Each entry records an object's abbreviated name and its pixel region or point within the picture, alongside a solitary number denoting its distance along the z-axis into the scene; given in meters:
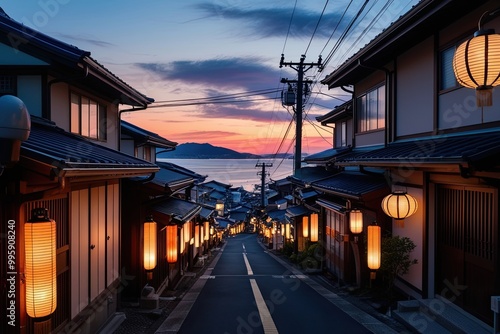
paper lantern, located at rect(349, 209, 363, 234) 14.02
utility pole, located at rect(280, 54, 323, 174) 28.94
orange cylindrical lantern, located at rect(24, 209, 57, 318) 5.84
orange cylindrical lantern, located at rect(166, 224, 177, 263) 14.63
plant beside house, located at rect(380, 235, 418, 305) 11.45
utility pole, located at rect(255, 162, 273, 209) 61.62
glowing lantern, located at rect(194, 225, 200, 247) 25.34
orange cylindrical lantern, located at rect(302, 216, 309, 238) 23.25
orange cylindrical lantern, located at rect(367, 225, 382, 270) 11.50
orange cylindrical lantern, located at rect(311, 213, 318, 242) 21.85
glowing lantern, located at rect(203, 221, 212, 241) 29.54
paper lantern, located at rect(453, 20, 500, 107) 6.26
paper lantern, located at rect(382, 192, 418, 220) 10.98
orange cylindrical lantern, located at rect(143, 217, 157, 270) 12.38
